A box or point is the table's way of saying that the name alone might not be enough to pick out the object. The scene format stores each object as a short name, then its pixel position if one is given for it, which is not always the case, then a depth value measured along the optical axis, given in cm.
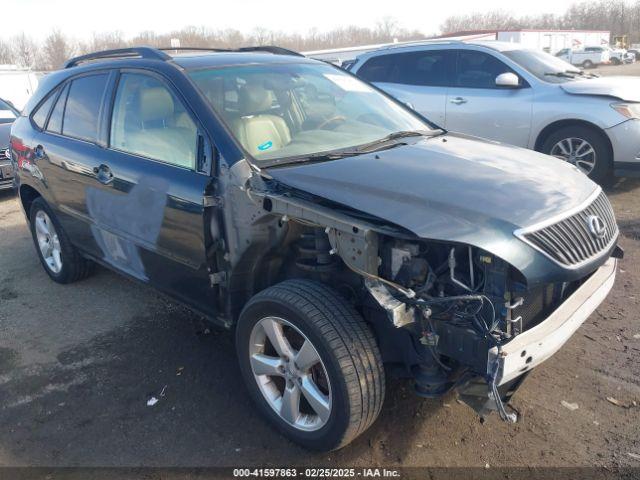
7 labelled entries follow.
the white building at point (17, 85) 1900
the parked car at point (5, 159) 841
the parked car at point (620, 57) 4853
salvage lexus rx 226
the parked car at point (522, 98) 654
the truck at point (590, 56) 4569
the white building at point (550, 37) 3360
